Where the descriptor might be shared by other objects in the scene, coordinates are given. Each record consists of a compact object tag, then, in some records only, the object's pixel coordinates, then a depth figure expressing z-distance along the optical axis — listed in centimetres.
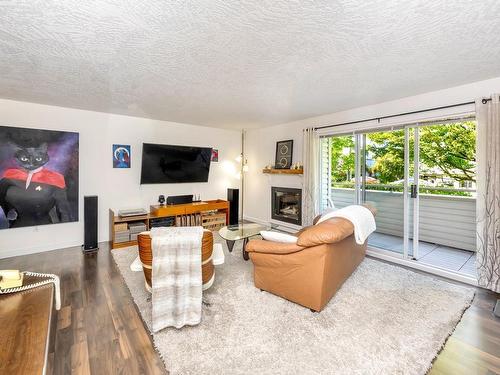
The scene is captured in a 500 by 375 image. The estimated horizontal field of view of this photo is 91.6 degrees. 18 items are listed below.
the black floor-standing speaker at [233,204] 573
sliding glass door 364
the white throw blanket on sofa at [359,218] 255
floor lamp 641
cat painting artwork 362
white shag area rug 172
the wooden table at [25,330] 126
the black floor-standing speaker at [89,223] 401
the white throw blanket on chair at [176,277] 202
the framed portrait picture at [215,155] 593
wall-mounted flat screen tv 483
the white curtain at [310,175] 468
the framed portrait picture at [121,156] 457
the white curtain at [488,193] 274
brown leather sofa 221
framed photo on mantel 529
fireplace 519
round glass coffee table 360
